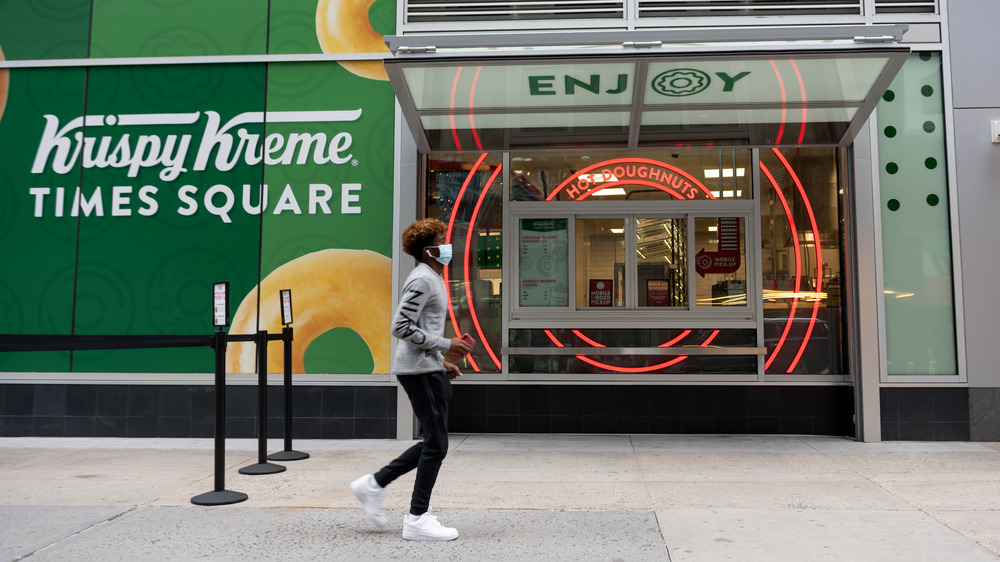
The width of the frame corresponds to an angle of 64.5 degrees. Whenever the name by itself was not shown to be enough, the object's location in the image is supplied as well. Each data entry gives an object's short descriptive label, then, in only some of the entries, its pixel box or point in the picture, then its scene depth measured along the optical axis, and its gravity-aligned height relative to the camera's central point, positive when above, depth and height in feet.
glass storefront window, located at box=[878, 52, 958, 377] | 26.86 +3.36
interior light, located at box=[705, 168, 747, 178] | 28.78 +5.50
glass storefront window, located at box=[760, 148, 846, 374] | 28.25 +2.20
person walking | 14.88 -1.20
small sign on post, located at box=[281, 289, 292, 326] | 23.35 +0.51
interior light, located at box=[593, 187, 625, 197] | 29.22 +4.87
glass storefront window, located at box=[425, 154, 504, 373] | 29.09 +3.06
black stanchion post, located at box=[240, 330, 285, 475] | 21.48 -2.64
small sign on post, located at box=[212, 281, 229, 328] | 19.15 +0.45
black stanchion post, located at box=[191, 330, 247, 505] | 18.42 -2.54
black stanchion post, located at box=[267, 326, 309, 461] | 23.63 -2.58
